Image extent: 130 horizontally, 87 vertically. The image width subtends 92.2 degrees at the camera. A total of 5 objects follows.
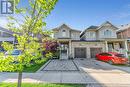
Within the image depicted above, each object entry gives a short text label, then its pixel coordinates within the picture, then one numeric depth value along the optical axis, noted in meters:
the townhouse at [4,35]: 15.22
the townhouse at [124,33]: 15.10
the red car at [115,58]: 8.92
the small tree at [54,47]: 12.49
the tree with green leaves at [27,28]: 2.57
